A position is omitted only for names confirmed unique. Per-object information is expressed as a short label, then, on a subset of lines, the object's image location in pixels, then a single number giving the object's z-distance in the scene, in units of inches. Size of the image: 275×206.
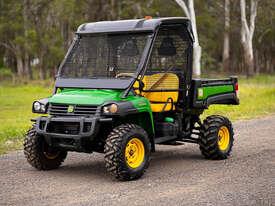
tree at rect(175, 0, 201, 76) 1284.4
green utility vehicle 324.8
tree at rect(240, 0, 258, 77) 1737.2
